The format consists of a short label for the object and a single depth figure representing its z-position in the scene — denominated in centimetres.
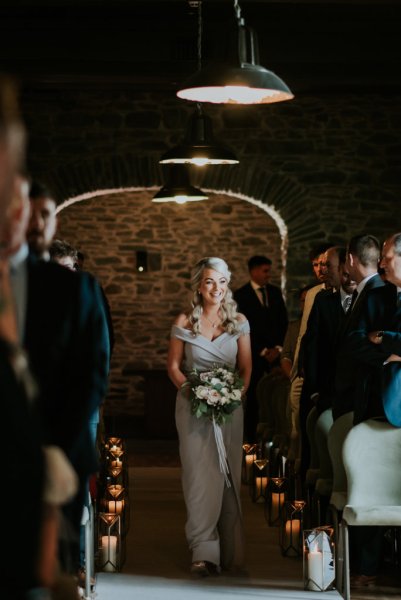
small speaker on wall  1573
